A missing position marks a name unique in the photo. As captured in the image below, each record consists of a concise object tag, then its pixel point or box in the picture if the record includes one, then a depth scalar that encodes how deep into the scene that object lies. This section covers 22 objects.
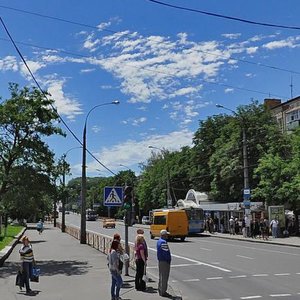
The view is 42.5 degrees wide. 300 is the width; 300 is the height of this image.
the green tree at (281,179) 28.33
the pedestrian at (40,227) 40.04
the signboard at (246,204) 29.04
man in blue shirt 9.22
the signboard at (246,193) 28.95
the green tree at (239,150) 41.60
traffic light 12.03
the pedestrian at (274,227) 29.09
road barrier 14.35
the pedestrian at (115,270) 8.79
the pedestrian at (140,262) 9.94
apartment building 45.65
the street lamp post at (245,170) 29.87
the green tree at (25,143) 16.25
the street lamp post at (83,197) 25.33
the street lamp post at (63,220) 42.02
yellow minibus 28.86
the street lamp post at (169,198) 48.46
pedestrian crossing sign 13.24
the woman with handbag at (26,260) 10.19
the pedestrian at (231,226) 34.84
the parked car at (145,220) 66.73
